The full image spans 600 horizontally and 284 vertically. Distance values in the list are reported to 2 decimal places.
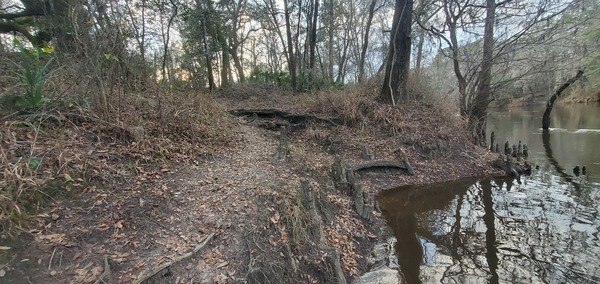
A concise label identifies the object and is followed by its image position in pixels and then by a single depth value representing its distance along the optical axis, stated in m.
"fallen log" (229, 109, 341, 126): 9.48
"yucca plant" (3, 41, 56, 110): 3.71
